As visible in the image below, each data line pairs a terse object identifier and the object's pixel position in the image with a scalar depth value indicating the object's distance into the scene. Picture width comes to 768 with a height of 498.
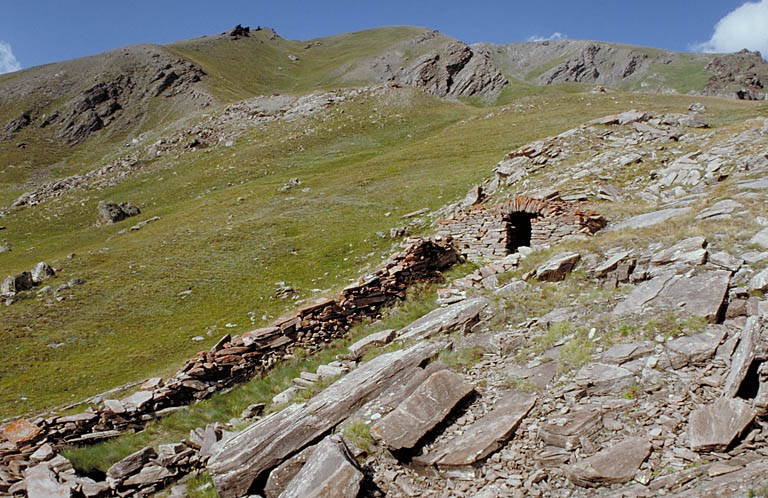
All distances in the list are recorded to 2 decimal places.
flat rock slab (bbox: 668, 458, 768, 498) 5.13
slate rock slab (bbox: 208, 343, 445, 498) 7.78
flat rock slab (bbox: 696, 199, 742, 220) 13.20
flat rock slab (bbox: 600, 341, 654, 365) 8.17
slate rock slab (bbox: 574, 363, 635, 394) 7.65
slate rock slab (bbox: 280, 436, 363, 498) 6.62
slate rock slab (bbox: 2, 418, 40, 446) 10.69
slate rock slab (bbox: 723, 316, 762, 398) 6.68
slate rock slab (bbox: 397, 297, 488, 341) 11.74
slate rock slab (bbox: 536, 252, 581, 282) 12.72
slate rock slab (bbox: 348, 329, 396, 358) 12.44
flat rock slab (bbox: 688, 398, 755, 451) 5.92
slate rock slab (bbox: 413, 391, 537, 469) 7.16
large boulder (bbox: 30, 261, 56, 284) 27.97
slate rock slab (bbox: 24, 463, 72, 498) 8.72
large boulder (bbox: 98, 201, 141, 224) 47.25
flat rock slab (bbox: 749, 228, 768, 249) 10.36
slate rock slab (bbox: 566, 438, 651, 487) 6.02
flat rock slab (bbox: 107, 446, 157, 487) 9.34
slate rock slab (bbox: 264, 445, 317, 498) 7.46
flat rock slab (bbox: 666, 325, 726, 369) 7.61
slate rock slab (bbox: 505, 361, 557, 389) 8.47
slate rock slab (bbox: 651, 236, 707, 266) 10.65
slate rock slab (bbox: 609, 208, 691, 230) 14.71
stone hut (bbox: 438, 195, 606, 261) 16.45
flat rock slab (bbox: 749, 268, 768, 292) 8.78
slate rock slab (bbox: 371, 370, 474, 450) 7.60
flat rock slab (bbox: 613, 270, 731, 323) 8.86
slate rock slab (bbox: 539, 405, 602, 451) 6.86
